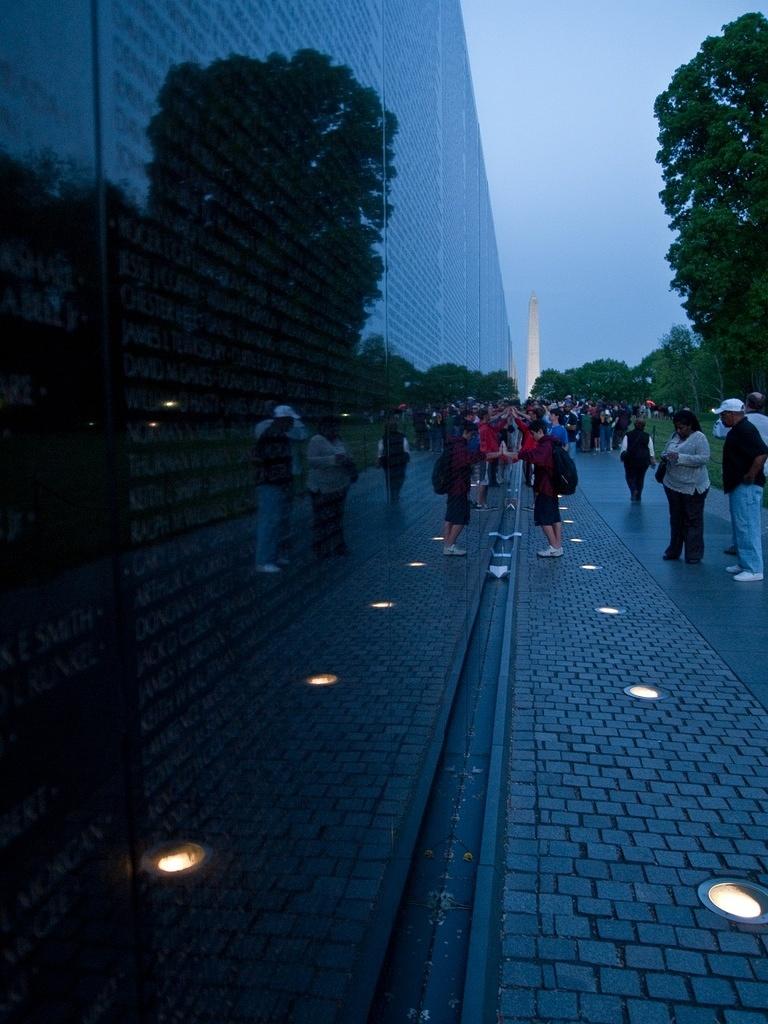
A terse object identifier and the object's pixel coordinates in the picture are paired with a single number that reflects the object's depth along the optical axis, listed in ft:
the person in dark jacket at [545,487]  35.22
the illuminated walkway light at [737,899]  9.69
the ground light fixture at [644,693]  17.74
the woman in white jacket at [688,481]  32.86
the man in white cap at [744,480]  28.50
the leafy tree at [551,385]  445.42
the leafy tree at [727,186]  91.15
